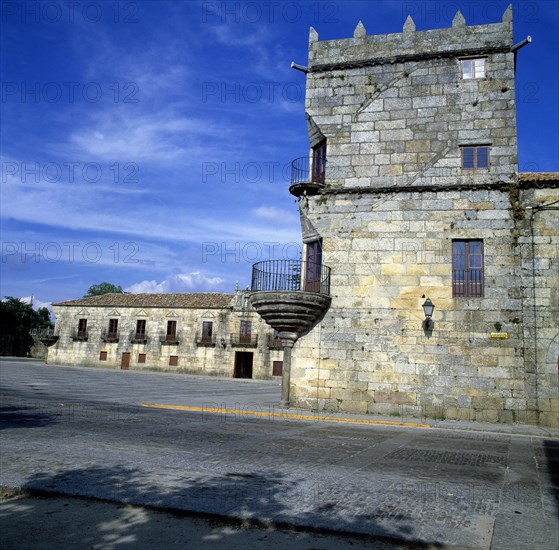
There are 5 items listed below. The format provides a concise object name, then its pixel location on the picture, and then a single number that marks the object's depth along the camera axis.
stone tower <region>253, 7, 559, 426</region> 14.39
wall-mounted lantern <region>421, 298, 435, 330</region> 14.68
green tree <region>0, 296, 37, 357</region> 61.84
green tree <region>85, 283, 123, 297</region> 80.31
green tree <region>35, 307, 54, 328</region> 73.38
